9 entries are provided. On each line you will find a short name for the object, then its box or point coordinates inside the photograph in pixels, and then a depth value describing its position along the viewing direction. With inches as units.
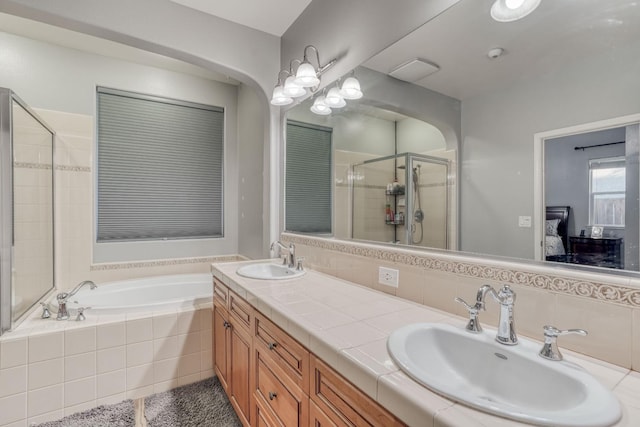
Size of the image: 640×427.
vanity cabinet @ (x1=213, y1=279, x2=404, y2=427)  32.4
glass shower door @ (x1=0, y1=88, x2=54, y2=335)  70.6
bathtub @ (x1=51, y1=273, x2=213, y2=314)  86.6
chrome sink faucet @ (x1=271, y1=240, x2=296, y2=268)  82.6
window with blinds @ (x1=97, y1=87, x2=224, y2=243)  118.6
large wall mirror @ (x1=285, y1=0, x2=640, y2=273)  32.9
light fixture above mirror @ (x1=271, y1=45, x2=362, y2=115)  71.2
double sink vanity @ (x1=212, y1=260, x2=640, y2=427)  24.3
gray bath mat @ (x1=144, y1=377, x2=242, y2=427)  70.9
